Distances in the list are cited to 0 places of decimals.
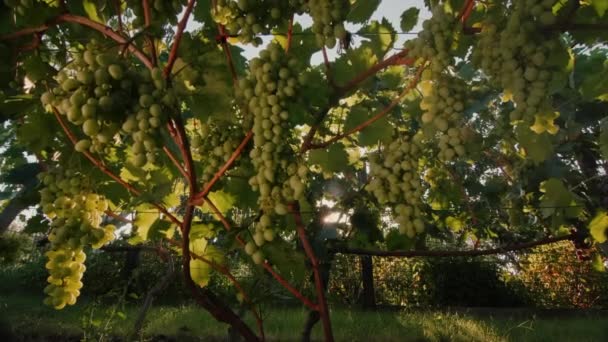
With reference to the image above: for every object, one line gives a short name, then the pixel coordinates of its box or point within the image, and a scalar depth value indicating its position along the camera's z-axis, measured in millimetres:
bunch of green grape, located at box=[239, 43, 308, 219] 866
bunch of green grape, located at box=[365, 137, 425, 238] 1003
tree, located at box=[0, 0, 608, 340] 832
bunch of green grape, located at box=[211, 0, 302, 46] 955
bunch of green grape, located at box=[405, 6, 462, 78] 907
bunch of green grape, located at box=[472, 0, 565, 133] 849
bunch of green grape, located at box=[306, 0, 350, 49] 896
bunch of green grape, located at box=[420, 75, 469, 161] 958
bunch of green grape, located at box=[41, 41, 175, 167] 696
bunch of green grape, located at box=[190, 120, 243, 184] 1104
